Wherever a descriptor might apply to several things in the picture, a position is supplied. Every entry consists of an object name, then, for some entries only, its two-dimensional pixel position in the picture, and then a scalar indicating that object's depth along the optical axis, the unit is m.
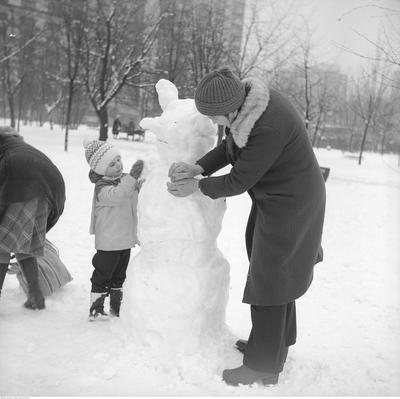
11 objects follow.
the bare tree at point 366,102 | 17.53
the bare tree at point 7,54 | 14.01
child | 3.07
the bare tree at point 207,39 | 14.22
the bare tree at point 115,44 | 15.26
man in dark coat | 2.30
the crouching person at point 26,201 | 3.11
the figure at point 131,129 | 22.16
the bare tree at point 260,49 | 13.47
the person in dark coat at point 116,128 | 22.00
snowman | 2.75
